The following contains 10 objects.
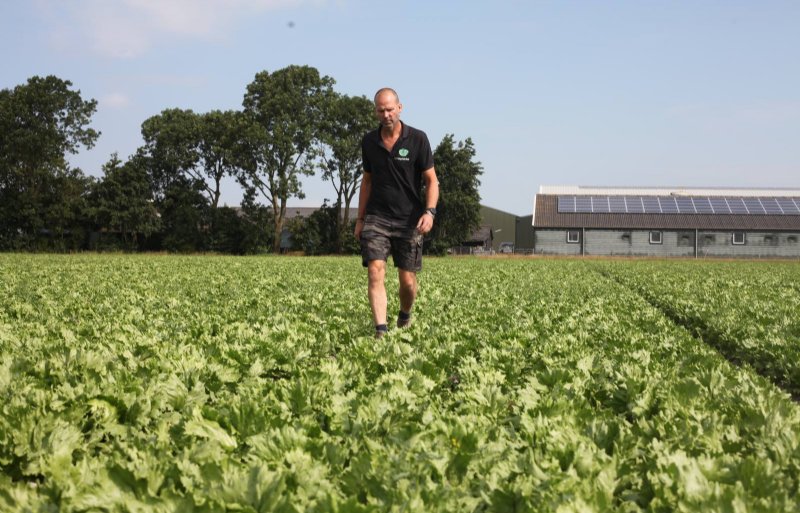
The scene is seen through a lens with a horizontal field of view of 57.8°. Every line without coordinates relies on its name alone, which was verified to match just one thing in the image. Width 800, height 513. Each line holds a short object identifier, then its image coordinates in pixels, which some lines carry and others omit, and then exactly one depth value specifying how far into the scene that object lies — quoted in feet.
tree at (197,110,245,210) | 186.09
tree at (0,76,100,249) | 172.55
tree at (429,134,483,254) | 203.51
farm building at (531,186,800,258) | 196.44
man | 23.72
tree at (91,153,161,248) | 187.01
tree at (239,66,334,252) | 183.42
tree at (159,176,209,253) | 192.44
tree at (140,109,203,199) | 196.74
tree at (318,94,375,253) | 190.90
